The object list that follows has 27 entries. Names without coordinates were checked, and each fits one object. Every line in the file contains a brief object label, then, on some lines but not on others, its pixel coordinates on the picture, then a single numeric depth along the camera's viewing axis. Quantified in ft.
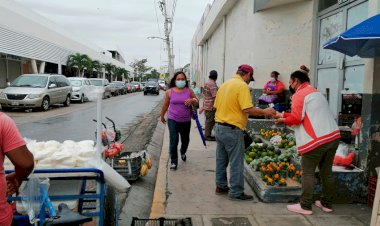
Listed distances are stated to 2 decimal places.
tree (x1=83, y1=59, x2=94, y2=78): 132.87
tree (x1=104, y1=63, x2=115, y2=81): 189.06
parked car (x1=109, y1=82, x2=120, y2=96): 120.36
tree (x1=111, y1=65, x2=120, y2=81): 207.31
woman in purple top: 21.94
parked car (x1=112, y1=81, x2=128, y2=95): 135.77
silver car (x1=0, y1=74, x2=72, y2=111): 55.93
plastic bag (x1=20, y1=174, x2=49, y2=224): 9.00
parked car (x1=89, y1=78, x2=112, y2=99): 96.15
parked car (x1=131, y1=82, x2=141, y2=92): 187.73
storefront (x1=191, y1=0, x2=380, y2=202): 17.07
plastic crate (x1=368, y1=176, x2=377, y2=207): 16.59
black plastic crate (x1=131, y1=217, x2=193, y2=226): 11.36
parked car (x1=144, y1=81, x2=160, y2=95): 139.85
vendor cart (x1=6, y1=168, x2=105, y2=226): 9.77
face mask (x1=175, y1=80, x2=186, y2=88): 21.86
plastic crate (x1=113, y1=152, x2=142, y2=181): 19.07
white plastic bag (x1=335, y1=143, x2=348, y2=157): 18.37
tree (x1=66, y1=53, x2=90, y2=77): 124.98
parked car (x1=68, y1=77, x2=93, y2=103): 82.79
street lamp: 120.88
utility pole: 111.95
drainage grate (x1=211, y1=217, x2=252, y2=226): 14.56
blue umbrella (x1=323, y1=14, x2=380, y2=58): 12.84
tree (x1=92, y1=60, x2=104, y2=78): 151.16
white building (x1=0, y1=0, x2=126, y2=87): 82.17
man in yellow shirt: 16.15
